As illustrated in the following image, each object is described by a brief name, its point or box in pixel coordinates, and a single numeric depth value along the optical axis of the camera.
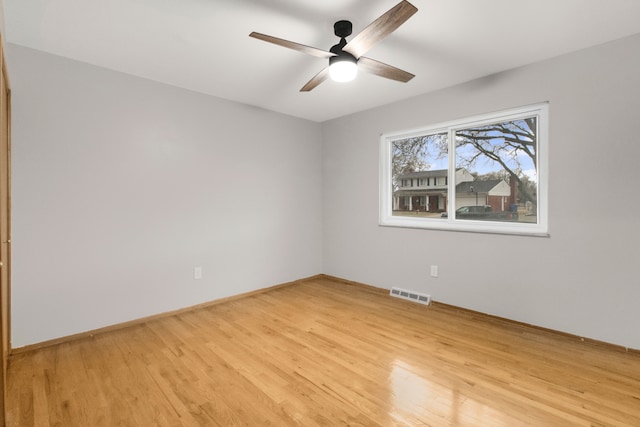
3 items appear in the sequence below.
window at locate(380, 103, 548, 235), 2.84
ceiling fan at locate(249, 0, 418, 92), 1.61
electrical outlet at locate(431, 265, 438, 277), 3.42
